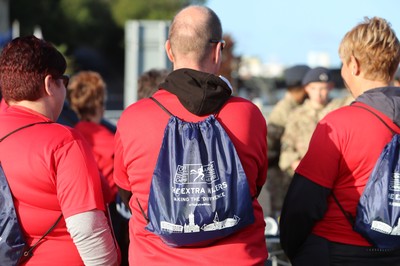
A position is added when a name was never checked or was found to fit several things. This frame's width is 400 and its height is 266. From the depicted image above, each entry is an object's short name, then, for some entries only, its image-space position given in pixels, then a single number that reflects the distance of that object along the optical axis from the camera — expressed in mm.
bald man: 5240
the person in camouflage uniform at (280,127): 12088
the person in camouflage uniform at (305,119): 10688
